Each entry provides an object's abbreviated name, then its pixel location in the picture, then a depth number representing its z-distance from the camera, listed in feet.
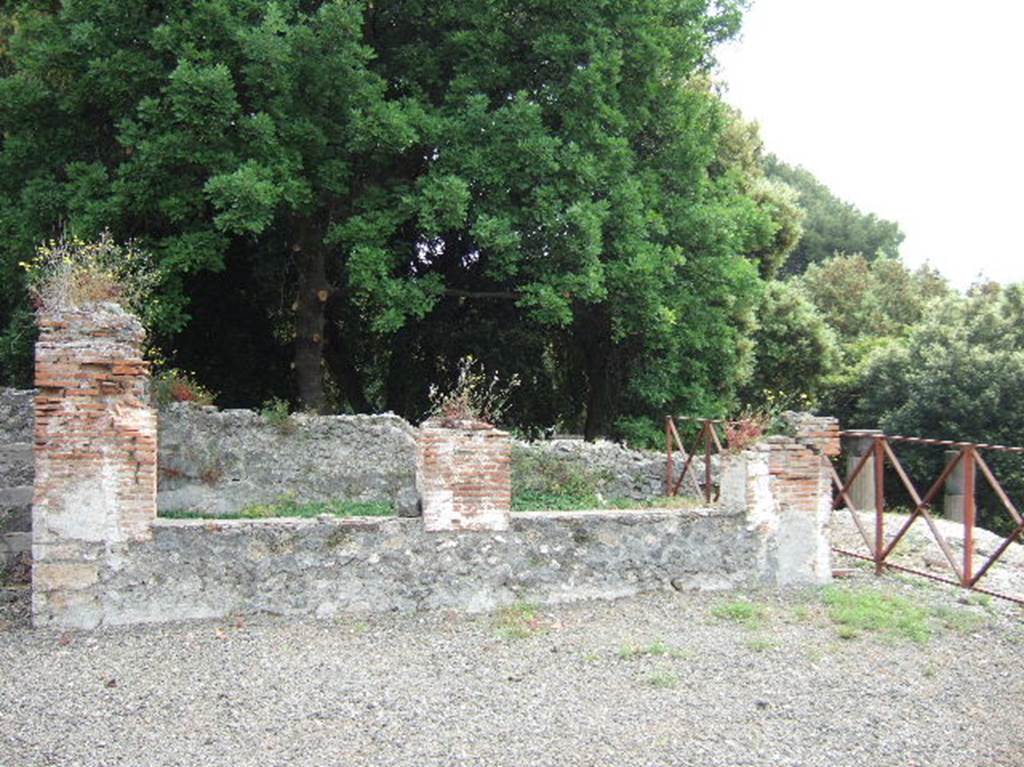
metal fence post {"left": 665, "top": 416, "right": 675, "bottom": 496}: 43.12
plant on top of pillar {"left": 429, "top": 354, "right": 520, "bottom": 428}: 25.98
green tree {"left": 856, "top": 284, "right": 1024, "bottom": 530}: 64.49
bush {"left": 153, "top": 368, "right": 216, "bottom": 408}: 41.88
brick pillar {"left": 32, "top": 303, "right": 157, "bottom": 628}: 23.49
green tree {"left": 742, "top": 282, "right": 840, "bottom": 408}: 70.28
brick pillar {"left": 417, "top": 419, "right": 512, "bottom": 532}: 25.62
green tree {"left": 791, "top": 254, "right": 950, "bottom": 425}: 96.48
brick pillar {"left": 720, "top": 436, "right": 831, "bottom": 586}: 28.19
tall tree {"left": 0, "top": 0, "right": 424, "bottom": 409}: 42.24
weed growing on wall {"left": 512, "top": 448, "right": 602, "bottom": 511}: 43.39
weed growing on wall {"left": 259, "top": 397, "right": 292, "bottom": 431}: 42.68
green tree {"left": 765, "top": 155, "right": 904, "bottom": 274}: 134.72
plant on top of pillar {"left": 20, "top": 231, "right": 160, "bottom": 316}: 25.68
